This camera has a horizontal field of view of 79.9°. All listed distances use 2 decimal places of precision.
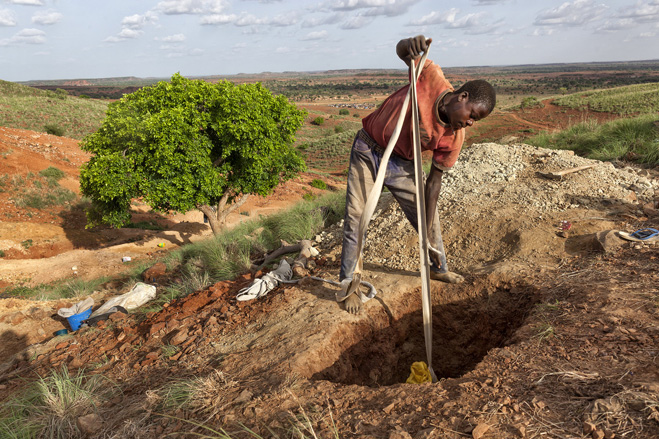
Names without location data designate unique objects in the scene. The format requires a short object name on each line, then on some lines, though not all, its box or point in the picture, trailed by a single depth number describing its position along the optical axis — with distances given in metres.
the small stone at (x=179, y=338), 3.04
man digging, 2.46
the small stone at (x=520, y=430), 1.60
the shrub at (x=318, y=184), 19.00
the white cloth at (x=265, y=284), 3.66
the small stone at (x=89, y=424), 2.20
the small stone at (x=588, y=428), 1.54
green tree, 8.34
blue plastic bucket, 4.50
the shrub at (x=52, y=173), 14.51
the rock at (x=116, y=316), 4.02
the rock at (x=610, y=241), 3.25
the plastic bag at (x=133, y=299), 4.74
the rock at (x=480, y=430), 1.62
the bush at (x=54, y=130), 23.11
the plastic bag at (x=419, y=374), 2.69
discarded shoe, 3.27
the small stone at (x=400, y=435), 1.68
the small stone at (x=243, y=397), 2.19
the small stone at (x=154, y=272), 6.66
